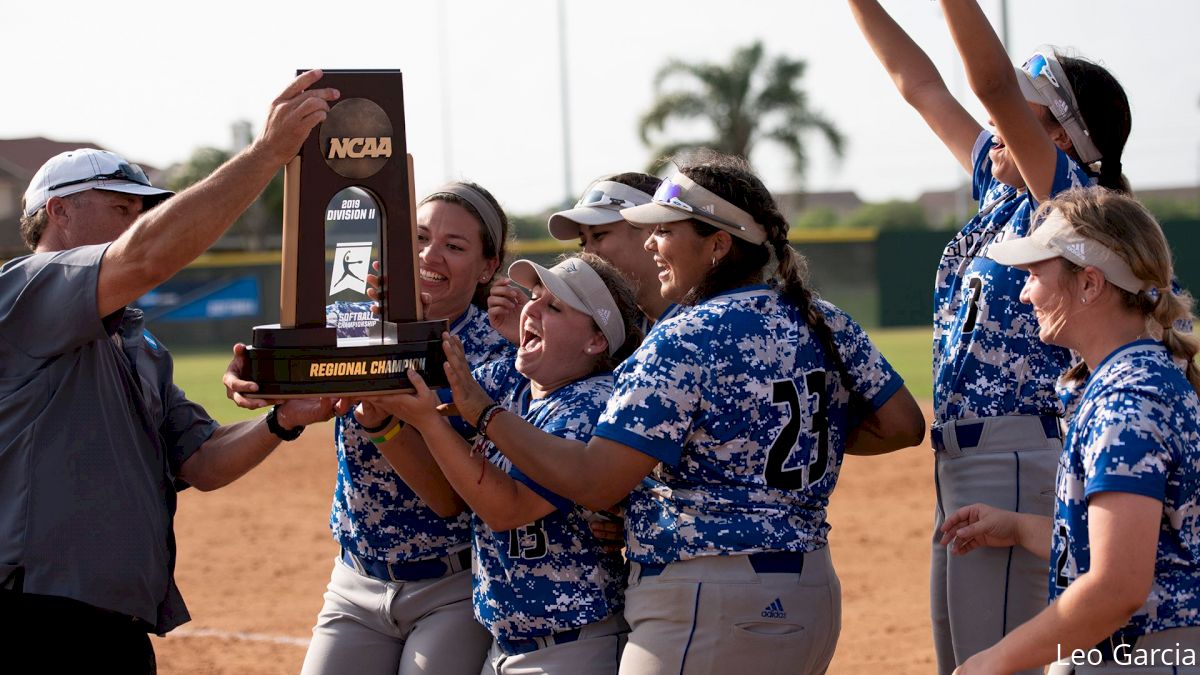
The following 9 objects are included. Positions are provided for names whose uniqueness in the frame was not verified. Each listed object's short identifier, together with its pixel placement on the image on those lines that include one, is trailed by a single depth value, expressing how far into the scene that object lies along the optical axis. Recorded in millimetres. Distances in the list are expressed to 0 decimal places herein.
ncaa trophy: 5992
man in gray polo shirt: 5969
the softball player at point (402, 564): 7559
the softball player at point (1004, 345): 6582
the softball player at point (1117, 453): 4871
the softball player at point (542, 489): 6266
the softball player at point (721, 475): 6059
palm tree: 87250
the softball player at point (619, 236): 8539
